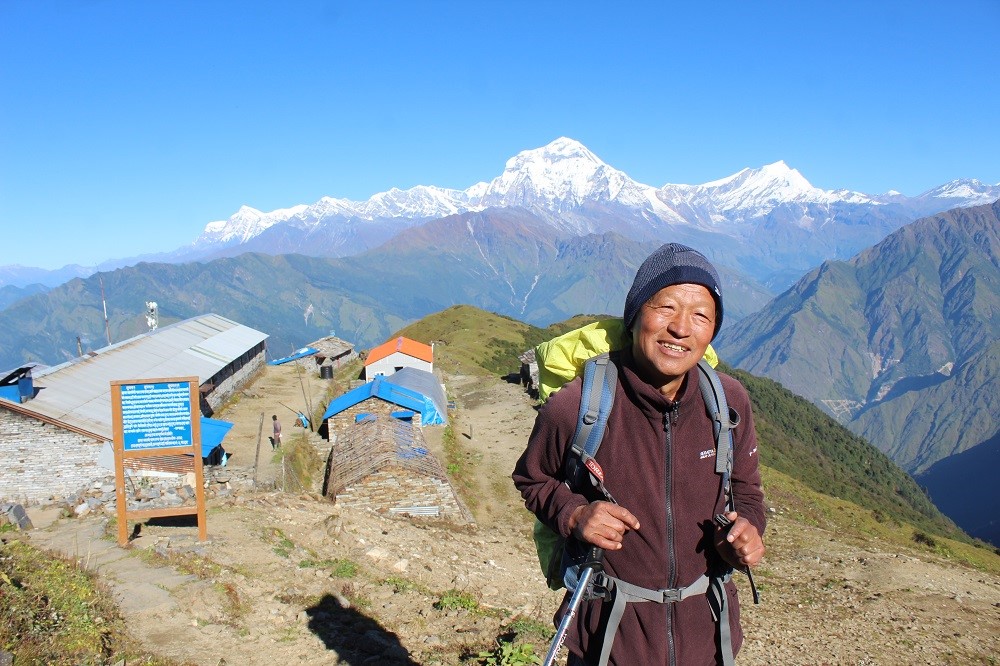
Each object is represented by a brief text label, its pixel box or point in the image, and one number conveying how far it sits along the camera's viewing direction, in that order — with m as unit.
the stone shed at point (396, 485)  16.05
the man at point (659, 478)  2.68
